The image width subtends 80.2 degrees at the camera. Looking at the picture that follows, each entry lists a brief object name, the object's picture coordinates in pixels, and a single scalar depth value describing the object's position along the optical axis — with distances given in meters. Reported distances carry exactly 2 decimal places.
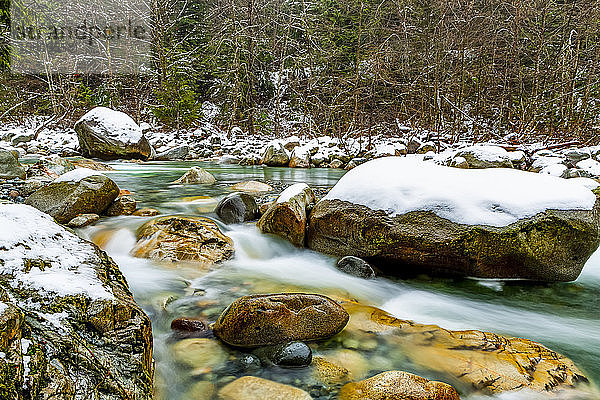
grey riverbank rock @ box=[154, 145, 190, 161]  12.73
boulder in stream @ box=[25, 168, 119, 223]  4.02
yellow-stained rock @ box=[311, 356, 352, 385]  1.76
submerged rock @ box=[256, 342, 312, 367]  1.84
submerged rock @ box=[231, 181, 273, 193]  6.60
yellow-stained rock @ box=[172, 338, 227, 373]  1.86
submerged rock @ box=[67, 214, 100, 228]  3.85
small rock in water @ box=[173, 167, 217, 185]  7.29
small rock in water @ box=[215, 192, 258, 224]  4.35
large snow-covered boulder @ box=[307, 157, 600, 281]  2.92
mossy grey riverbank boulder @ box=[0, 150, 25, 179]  5.91
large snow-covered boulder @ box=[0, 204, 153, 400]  0.99
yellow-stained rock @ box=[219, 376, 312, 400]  1.61
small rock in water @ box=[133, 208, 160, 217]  4.47
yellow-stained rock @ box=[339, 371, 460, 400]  1.55
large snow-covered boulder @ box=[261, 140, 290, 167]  11.44
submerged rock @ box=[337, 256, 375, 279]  3.16
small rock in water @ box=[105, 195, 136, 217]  4.37
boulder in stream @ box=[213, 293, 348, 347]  2.00
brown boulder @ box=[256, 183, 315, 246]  3.80
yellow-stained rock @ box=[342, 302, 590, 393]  1.75
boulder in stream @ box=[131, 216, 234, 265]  3.29
